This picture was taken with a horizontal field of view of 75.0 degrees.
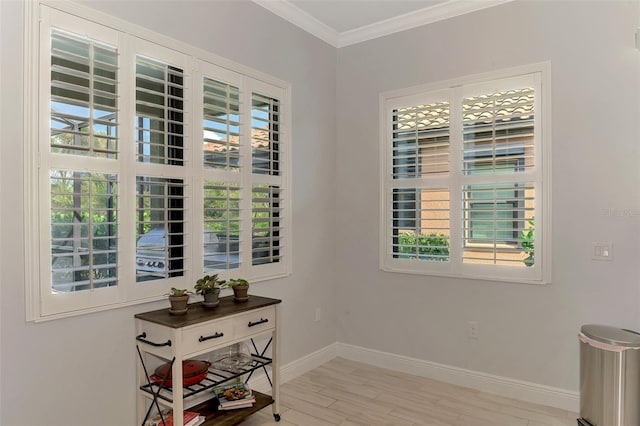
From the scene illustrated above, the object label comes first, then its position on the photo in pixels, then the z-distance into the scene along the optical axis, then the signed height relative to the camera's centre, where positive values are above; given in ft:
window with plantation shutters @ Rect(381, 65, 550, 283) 9.93 +0.83
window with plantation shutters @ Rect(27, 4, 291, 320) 6.57 +0.76
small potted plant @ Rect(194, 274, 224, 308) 8.15 -1.63
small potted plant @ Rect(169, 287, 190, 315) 7.55 -1.71
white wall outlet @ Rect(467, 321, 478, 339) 10.77 -3.10
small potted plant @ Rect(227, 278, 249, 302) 8.74 -1.70
